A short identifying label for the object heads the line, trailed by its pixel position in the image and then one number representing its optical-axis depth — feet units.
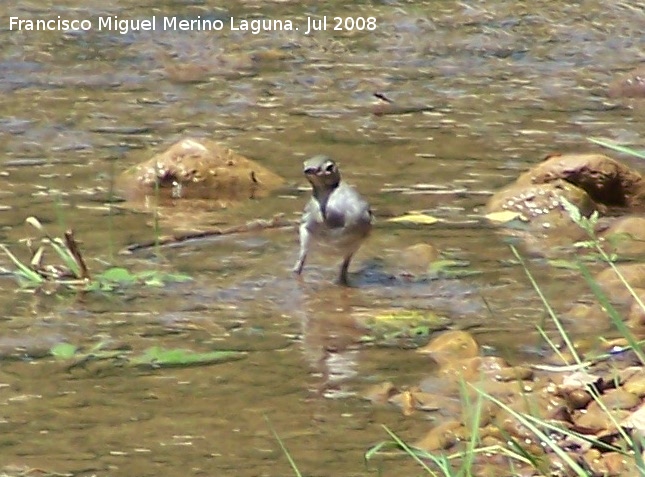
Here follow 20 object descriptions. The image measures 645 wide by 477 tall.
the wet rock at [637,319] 35.55
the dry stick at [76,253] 38.78
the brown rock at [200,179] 49.44
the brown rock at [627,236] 42.86
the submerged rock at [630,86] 62.49
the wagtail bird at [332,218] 42.63
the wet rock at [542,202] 45.93
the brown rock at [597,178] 47.75
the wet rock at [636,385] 30.14
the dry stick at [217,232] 43.55
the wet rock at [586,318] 36.83
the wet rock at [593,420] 28.94
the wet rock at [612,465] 27.02
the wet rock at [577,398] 30.99
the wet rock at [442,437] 29.91
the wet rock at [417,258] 42.29
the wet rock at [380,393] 32.65
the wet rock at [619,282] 38.58
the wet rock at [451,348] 34.55
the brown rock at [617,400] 29.30
